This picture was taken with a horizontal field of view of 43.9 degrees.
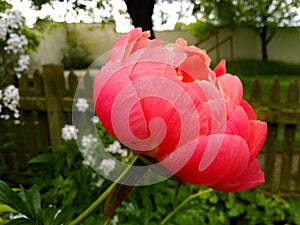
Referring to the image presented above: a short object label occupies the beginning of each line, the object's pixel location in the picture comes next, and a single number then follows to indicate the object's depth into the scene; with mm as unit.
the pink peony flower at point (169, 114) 215
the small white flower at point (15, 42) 1098
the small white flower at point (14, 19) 863
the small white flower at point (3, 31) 896
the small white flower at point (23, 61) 1222
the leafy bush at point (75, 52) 6969
